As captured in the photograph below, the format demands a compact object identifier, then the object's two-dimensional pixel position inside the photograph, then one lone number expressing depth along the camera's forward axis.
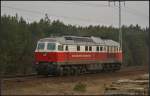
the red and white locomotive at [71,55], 36.28
